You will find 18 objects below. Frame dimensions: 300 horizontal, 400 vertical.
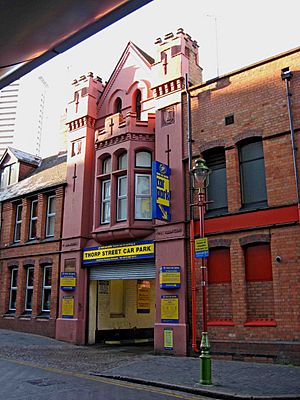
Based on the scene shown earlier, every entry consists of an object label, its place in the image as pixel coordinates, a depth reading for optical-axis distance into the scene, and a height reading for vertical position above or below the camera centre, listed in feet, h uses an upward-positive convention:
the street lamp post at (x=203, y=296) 30.17 +0.55
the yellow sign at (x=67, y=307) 59.00 -0.56
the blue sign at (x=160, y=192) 48.29 +12.98
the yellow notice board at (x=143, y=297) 70.54 +1.01
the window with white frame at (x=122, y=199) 57.36 +14.24
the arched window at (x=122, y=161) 59.08 +19.97
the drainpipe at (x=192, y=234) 44.34 +7.81
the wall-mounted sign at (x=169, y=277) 48.32 +2.99
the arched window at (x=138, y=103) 62.90 +29.95
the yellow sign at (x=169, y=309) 47.62 -0.67
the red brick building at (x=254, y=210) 40.65 +9.75
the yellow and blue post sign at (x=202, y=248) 33.30 +4.33
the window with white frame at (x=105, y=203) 59.57 +14.32
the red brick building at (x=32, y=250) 65.10 +8.72
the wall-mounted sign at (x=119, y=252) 53.03 +6.73
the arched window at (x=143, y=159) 57.36 +19.63
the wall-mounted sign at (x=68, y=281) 59.76 +3.17
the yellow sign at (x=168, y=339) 47.09 -4.02
